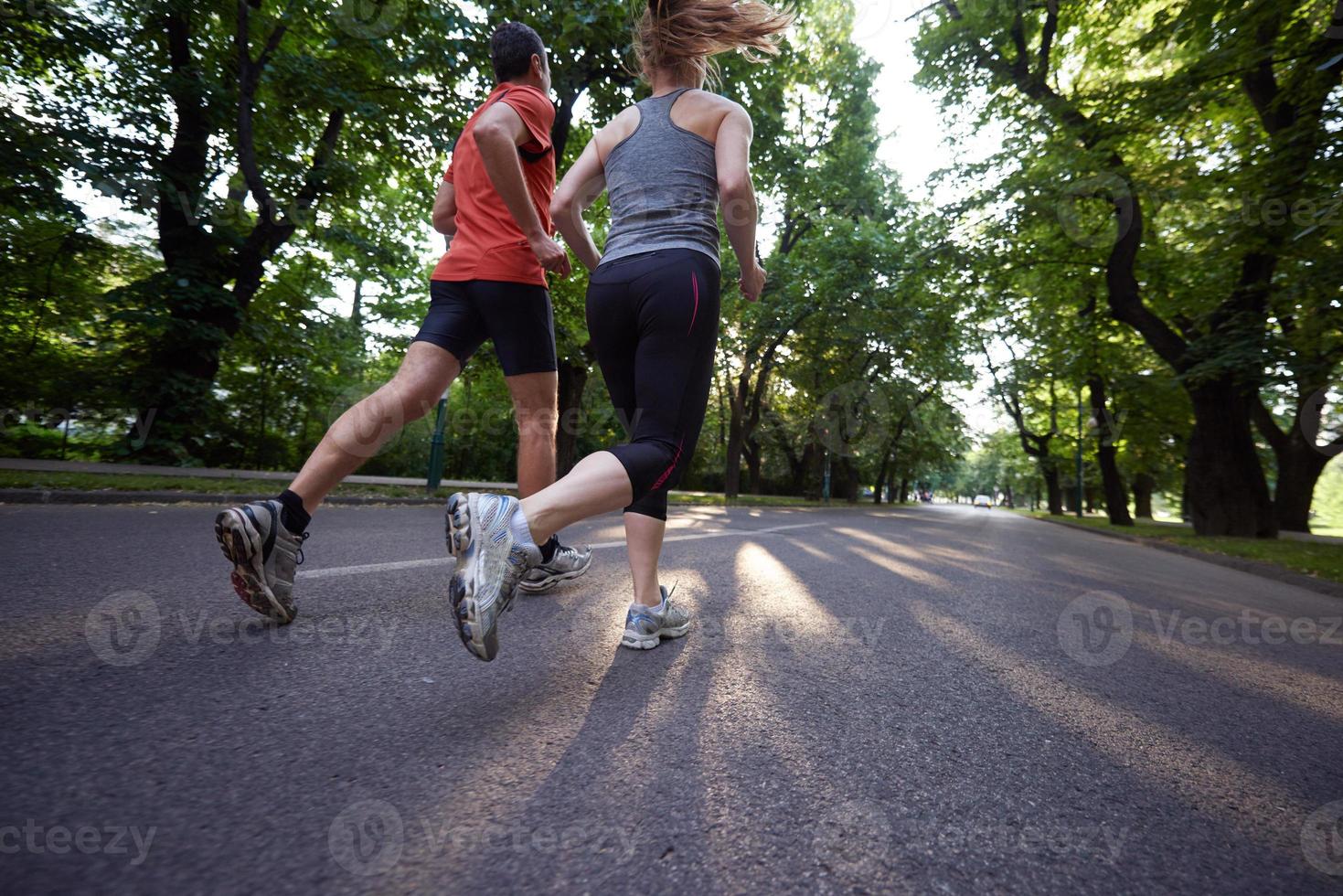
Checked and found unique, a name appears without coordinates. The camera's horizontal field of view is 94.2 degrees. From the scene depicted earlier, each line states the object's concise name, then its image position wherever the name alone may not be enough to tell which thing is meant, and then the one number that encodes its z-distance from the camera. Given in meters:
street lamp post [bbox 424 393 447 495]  9.81
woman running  1.90
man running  2.08
